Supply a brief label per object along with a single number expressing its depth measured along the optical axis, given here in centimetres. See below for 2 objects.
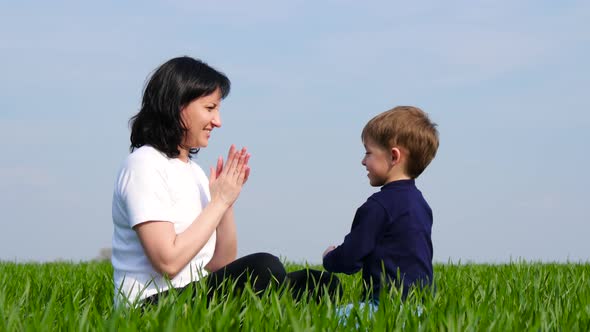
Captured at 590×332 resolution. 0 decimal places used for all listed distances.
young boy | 369
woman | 353
